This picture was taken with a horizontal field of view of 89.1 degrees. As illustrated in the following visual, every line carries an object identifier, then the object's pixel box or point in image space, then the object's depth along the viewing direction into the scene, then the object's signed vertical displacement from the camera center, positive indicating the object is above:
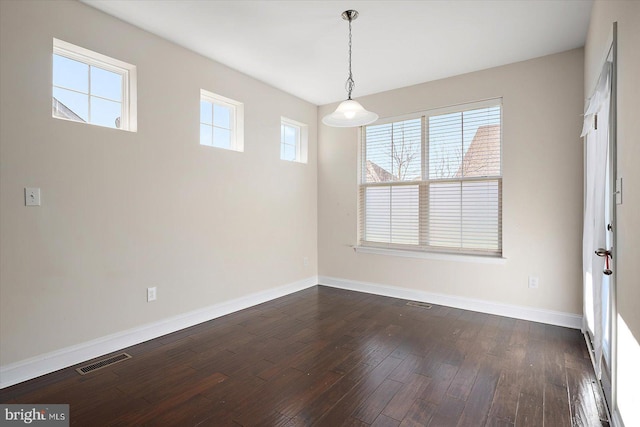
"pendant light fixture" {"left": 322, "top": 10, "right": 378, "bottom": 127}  2.63 +0.82
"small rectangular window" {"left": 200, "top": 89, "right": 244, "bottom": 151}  3.64 +1.07
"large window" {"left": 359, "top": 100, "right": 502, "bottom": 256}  3.82 +0.42
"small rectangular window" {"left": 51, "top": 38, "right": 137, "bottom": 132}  2.57 +1.05
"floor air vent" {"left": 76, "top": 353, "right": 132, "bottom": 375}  2.46 -1.19
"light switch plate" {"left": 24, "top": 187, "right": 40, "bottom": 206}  2.33 +0.12
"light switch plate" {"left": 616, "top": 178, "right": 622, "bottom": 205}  1.71 +0.13
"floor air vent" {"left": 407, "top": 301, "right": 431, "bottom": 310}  4.01 -1.13
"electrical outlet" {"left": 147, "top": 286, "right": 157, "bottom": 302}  3.06 -0.77
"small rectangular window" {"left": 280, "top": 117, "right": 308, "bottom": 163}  4.75 +1.11
